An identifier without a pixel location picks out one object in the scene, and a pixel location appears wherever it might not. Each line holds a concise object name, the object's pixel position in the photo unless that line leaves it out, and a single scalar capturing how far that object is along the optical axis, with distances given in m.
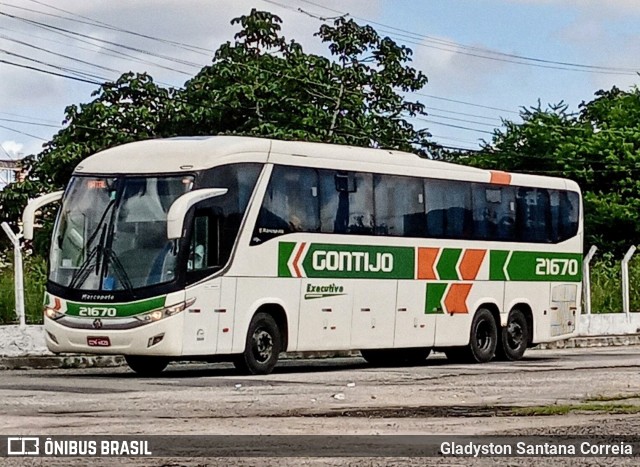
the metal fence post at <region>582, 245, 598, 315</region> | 36.21
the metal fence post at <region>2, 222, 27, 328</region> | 24.91
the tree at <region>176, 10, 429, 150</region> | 41.81
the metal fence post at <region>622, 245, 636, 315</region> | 37.66
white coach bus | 19.92
